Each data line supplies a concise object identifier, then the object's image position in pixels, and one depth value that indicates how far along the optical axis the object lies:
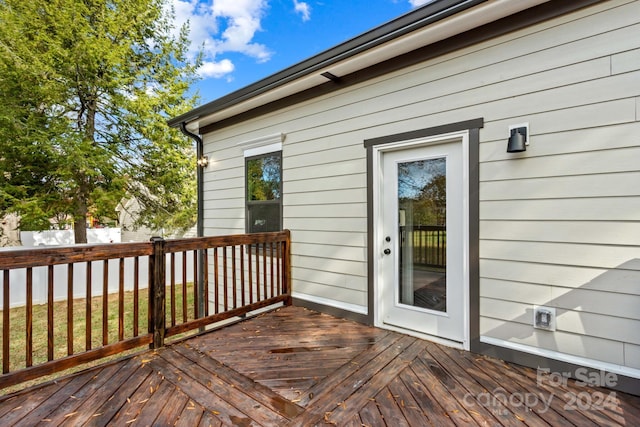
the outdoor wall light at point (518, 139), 2.30
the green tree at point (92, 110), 6.83
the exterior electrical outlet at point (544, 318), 2.22
